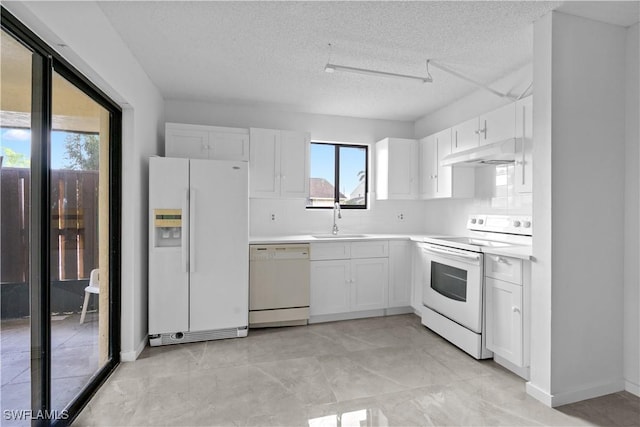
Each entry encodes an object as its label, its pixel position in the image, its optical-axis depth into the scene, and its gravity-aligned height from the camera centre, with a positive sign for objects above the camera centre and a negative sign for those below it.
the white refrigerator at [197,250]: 2.97 -0.37
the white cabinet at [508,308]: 2.31 -0.73
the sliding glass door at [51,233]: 1.41 -0.13
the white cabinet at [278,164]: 3.77 +0.56
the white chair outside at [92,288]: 2.13 -0.54
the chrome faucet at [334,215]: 4.19 -0.06
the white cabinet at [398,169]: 4.18 +0.56
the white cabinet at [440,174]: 3.55 +0.43
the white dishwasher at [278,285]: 3.37 -0.79
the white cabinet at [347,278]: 3.59 -0.77
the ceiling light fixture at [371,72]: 2.62 +1.21
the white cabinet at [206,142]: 3.54 +0.77
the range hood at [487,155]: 2.59 +0.49
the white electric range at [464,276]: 2.70 -0.60
